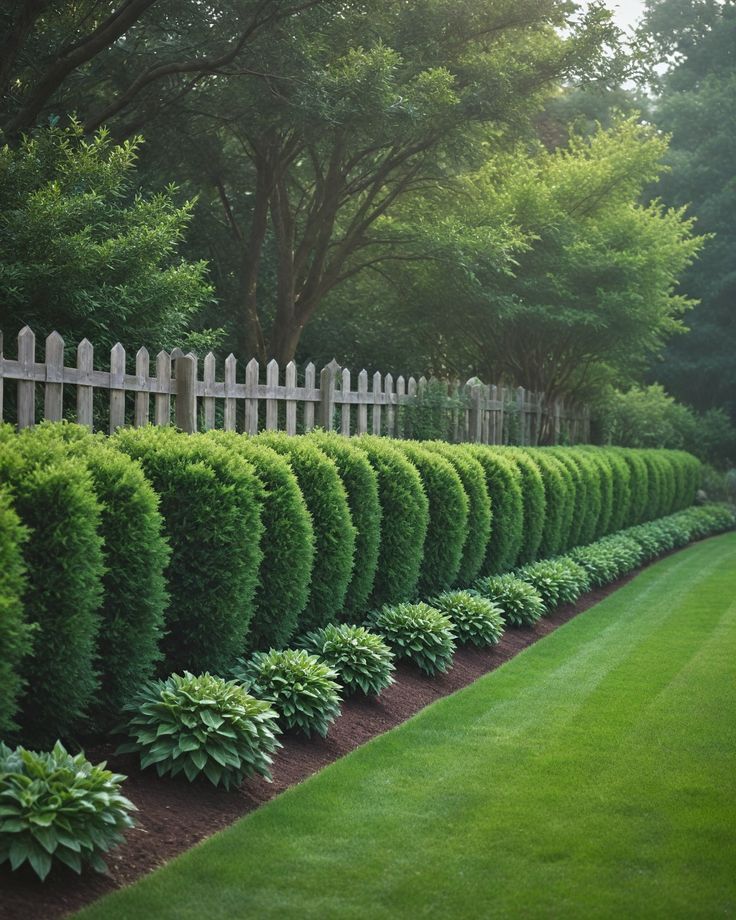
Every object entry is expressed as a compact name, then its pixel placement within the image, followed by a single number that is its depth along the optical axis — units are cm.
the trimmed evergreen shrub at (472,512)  1000
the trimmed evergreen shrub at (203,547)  566
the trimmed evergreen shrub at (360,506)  770
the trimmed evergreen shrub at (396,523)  827
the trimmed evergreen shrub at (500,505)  1087
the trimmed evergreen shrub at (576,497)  1416
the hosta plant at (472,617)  861
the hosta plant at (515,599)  985
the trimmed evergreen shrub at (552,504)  1281
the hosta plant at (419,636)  759
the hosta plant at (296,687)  573
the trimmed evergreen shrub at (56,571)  443
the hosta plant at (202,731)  484
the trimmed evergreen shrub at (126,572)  499
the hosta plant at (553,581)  1094
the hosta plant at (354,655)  662
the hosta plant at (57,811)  372
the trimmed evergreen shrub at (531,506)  1195
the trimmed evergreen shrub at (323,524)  707
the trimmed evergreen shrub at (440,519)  918
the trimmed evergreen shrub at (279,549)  635
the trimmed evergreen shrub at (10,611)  393
